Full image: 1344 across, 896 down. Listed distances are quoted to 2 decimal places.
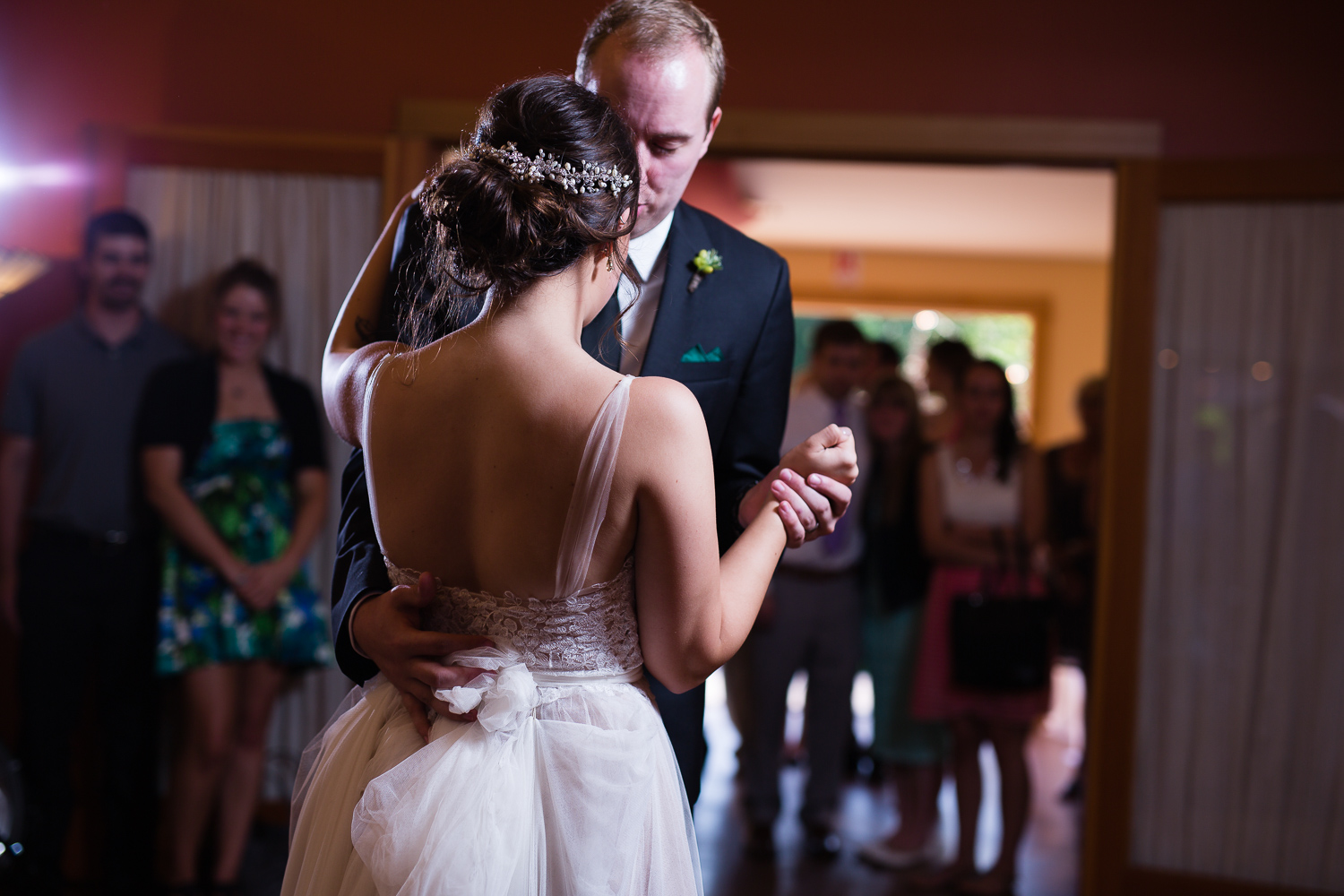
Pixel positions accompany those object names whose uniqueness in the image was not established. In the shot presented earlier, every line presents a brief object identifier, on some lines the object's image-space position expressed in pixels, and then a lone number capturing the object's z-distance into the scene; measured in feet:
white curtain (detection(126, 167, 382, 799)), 11.02
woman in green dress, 10.00
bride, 3.45
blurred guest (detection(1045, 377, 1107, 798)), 15.03
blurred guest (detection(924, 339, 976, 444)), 13.16
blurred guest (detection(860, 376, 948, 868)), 12.69
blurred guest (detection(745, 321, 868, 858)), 12.84
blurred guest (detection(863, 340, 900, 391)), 14.65
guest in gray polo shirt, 9.92
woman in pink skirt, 11.71
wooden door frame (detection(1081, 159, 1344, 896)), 10.73
